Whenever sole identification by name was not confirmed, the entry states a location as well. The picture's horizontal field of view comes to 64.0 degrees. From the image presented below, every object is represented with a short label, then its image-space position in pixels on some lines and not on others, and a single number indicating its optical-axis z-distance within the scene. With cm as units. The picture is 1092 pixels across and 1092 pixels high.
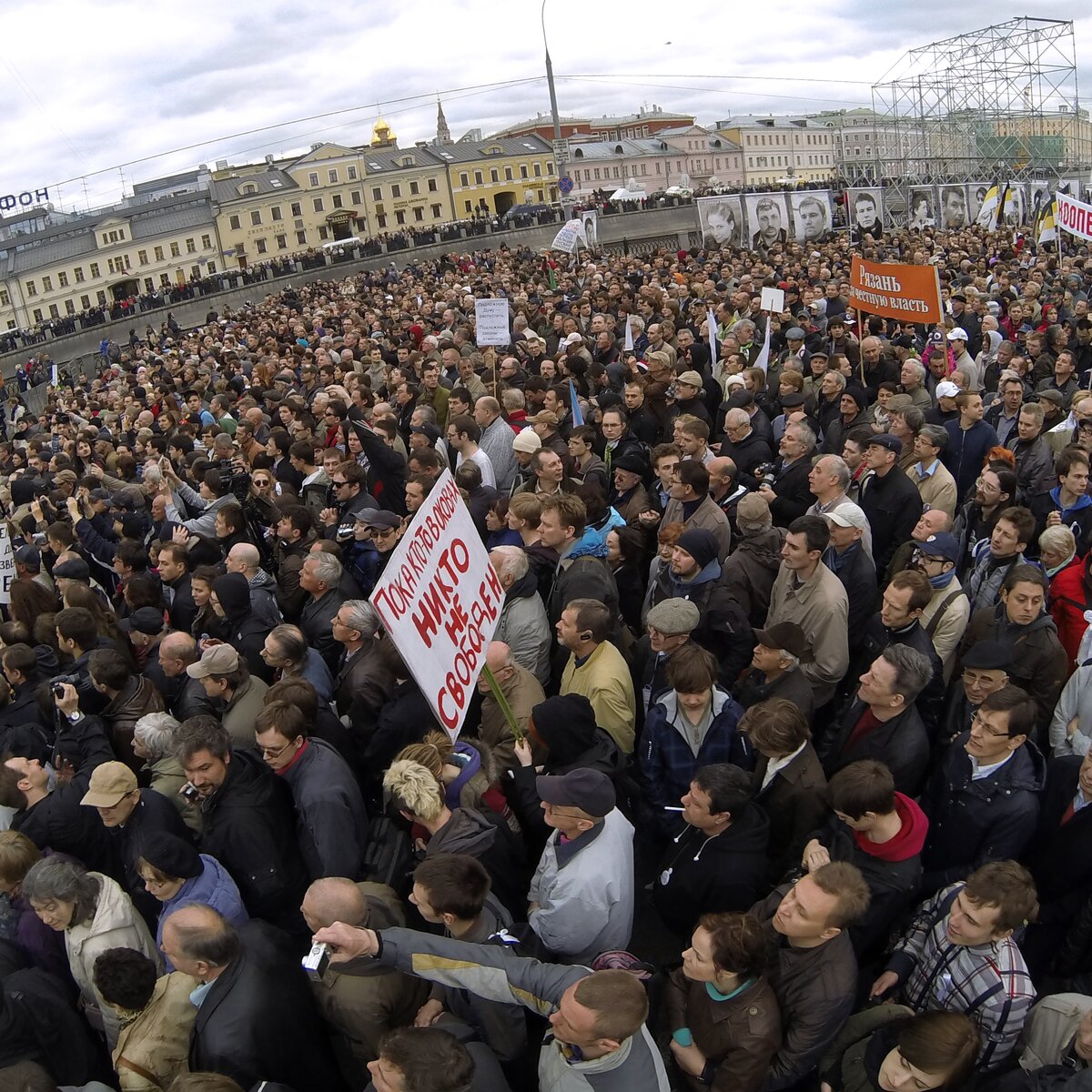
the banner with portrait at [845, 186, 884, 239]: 2605
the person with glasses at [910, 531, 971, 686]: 431
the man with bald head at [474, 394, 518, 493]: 782
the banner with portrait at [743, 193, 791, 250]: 2623
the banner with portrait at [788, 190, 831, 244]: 2666
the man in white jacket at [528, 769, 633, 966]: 297
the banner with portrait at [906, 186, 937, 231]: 2980
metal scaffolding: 3641
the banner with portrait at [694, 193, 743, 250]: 2664
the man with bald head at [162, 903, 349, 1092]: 270
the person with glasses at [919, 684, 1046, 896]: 320
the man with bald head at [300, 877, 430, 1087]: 277
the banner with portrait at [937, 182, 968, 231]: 2897
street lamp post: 2616
